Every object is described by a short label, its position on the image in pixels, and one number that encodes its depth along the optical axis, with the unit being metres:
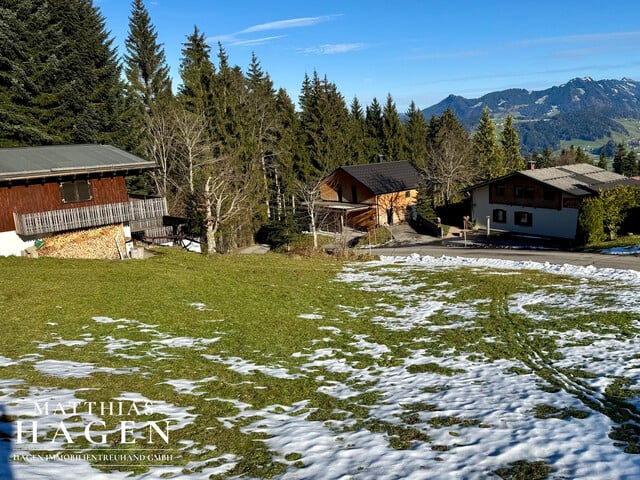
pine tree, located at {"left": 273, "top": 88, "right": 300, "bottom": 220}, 54.69
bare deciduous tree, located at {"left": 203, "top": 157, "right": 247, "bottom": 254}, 32.63
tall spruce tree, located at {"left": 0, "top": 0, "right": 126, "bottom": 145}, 37.62
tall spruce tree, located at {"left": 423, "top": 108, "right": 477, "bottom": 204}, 60.88
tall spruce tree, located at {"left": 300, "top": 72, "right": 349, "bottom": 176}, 61.84
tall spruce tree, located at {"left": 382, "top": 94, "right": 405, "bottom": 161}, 77.75
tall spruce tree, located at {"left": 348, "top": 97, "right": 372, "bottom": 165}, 70.62
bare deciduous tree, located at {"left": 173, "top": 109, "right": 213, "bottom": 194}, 37.34
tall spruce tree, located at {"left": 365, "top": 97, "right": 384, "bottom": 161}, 76.81
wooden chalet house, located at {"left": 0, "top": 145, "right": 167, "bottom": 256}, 24.67
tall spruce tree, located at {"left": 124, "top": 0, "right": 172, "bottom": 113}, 48.88
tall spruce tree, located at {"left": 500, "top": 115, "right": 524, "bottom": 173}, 81.06
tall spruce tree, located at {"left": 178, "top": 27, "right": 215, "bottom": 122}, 48.00
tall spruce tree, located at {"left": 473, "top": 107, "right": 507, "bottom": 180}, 72.06
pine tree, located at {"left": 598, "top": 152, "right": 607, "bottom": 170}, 92.77
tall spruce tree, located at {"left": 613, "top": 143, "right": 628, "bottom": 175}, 92.25
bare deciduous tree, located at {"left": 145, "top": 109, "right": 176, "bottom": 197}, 42.66
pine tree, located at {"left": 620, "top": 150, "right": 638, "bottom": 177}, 90.94
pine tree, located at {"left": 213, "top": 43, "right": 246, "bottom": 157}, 47.47
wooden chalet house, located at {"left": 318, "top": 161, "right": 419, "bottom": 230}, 54.75
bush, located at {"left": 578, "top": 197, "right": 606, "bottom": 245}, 35.44
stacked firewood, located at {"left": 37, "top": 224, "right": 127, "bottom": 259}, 26.33
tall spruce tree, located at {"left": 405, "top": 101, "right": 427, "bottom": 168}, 79.50
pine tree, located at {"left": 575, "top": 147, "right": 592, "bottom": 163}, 91.18
